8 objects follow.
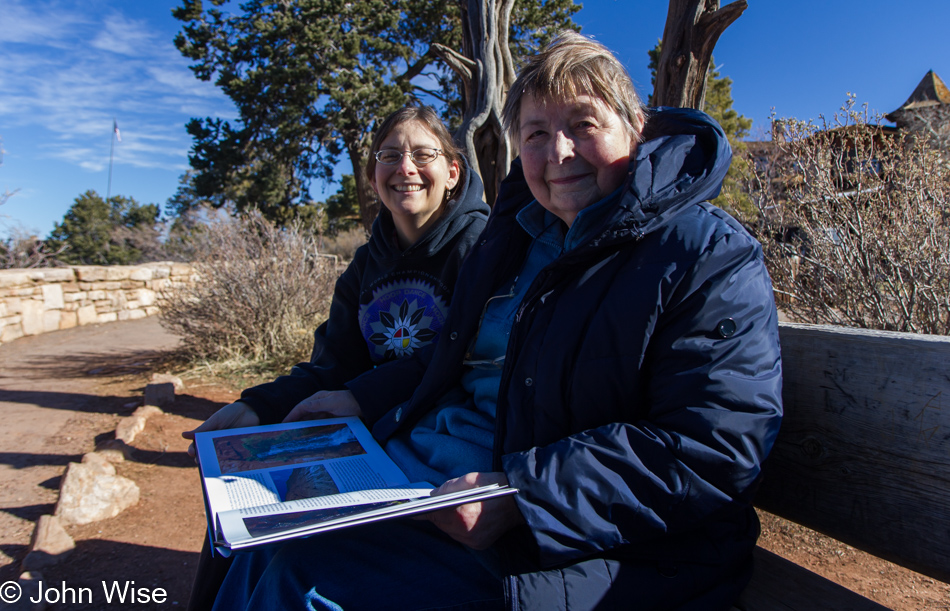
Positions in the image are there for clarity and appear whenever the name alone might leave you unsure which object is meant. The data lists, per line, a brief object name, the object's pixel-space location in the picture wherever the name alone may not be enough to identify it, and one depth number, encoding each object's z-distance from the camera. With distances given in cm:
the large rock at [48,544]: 259
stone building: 1364
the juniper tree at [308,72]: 1390
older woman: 106
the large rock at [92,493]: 302
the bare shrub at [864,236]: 288
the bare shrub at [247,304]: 610
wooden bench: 113
